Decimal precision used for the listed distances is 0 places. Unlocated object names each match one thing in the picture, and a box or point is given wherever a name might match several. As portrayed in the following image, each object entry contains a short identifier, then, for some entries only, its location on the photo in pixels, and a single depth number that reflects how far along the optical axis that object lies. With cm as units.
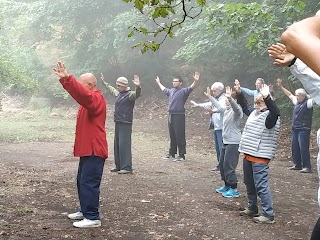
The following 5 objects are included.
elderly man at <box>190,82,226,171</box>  847
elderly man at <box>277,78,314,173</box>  998
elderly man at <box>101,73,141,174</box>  891
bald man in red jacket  527
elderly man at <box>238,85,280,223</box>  577
